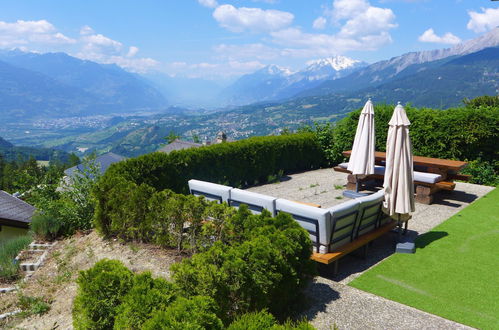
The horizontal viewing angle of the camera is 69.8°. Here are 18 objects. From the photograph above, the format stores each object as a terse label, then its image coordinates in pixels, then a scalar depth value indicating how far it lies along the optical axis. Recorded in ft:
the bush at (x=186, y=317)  10.29
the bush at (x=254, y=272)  13.84
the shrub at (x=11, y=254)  22.63
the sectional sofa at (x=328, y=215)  19.45
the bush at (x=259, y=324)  10.21
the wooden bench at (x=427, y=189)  34.32
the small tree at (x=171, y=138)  111.11
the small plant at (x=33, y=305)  17.72
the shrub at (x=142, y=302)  11.60
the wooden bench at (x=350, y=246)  19.29
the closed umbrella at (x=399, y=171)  23.13
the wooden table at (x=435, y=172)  34.50
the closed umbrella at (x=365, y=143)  34.45
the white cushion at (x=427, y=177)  34.02
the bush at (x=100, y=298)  13.14
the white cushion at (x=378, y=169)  38.57
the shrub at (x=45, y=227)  27.78
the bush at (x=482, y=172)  42.96
